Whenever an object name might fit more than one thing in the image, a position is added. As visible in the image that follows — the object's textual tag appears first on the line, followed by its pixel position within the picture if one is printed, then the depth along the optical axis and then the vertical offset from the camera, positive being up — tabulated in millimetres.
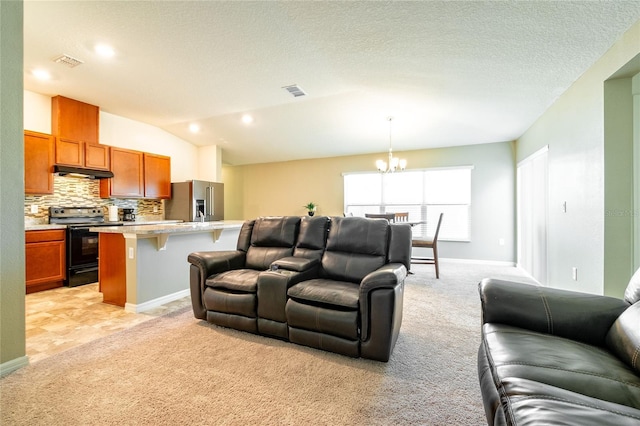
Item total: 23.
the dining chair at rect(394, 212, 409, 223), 5290 -121
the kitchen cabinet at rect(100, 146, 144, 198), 4875 +669
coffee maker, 5301 -57
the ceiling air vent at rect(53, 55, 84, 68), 3273 +1848
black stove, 4051 -484
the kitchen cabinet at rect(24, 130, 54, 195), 3823 +718
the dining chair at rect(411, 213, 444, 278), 4434 -532
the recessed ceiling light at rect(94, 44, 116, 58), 3047 +1843
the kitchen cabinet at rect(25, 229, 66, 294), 3684 -642
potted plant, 6709 +83
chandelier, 4918 +854
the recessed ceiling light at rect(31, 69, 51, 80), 3576 +1838
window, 5797 +328
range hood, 4109 +648
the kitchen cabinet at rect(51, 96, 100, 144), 4273 +1504
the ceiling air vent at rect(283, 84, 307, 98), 4113 +1874
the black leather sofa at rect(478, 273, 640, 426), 813 -605
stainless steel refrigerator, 5762 +230
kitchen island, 3027 -611
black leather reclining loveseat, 1954 -607
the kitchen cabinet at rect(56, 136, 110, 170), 4188 +947
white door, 3910 -48
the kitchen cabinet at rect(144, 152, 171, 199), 5477 +752
